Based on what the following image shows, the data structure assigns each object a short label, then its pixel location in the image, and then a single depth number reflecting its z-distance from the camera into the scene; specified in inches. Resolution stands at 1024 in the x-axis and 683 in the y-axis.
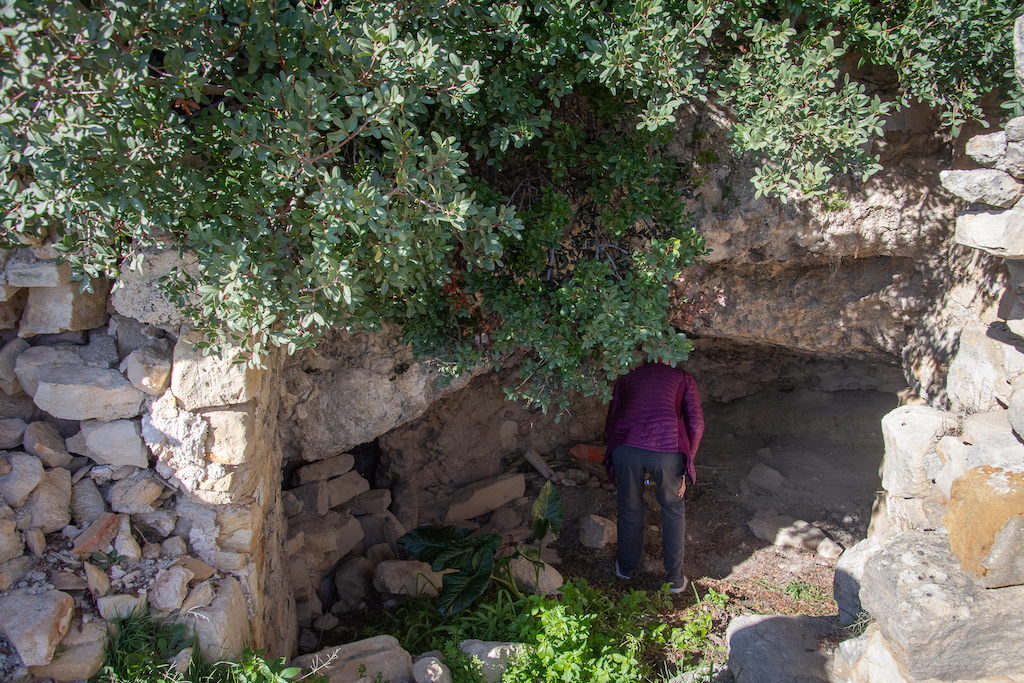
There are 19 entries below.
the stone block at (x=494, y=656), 120.3
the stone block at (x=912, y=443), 118.9
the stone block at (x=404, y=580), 154.9
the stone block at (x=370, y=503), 174.2
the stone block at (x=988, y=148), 98.6
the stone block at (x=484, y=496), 184.7
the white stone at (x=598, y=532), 181.0
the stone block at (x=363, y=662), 110.2
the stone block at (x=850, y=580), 130.7
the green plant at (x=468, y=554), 143.6
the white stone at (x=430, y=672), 111.7
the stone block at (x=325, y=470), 163.8
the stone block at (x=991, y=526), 90.3
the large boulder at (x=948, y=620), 91.9
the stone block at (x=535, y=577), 152.8
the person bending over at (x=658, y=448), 158.1
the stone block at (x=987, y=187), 96.9
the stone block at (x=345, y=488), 168.9
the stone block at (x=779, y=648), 115.1
